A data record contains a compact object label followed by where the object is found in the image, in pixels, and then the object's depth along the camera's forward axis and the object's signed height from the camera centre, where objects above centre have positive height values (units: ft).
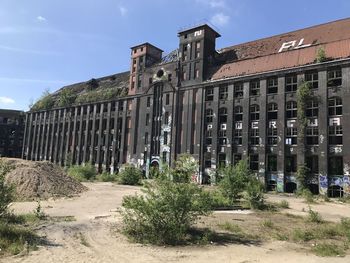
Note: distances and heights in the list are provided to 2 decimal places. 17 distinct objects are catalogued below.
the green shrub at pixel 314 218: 60.65 -6.65
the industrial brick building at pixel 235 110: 119.24 +25.68
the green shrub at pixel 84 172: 155.10 -2.35
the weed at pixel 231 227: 51.44 -7.58
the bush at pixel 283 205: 80.43 -6.23
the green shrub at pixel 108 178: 155.97 -4.18
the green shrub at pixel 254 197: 75.51 -4.53
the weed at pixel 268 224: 55.31 -7.28
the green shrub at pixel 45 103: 243.19 +41.65
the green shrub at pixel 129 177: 142.41 -3.03
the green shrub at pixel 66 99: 228.45 +41.72
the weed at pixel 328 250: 39.01 -7.81
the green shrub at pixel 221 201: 74.60 -5.86
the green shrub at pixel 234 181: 87.10 -1.79
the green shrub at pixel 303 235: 47.39 -7.58
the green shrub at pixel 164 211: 43.96 -4.85
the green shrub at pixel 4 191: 44.62 -3.43
